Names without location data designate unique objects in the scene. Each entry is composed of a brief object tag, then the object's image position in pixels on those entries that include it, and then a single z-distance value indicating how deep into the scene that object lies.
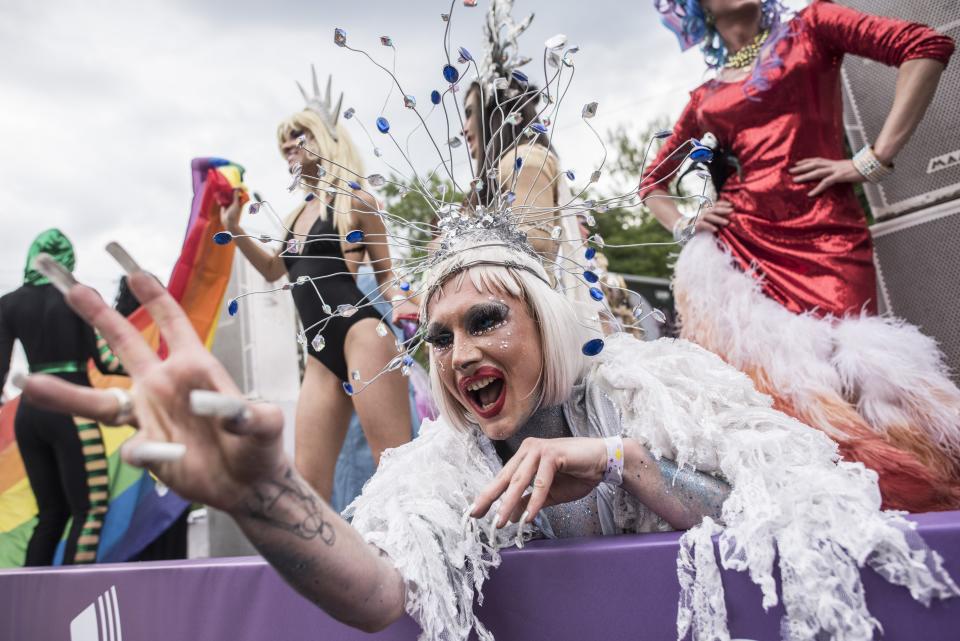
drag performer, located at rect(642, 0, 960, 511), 1.79
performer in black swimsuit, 2.55
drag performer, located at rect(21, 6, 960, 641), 0.82
